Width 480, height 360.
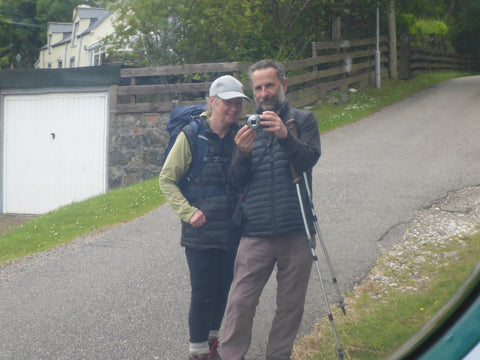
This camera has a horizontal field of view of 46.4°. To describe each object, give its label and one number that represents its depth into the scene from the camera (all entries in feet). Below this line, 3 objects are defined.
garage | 31.07
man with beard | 9.29
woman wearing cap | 10.24
